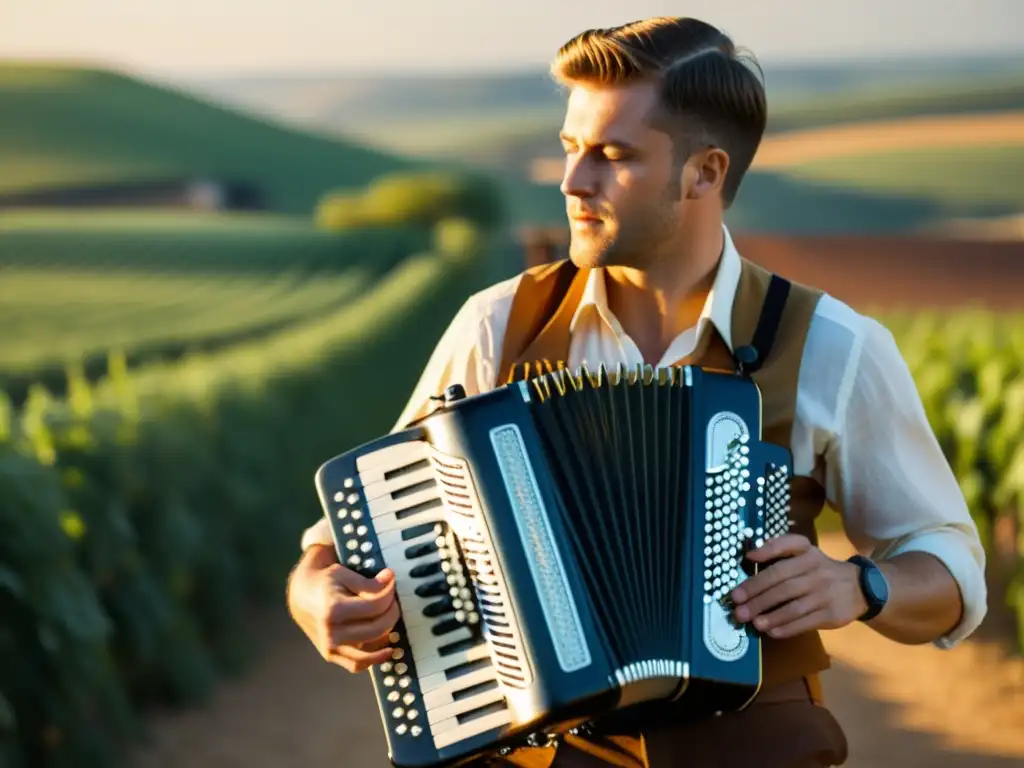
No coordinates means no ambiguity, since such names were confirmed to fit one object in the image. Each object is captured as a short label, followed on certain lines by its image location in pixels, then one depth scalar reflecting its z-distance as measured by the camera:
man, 2.18
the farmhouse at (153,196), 58.25
